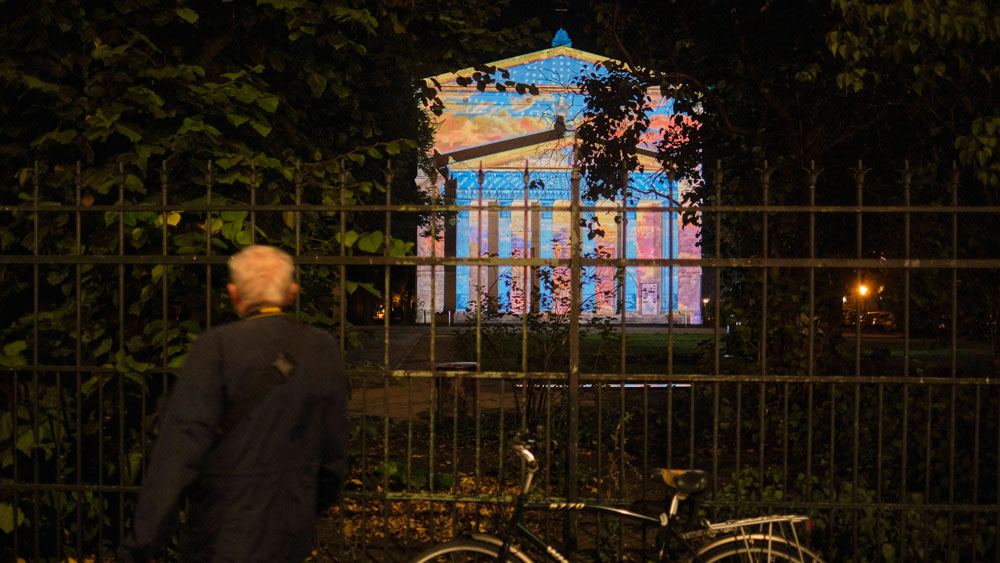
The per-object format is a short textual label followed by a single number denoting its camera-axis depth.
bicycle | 3.73
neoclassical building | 35.66
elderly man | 2.68
